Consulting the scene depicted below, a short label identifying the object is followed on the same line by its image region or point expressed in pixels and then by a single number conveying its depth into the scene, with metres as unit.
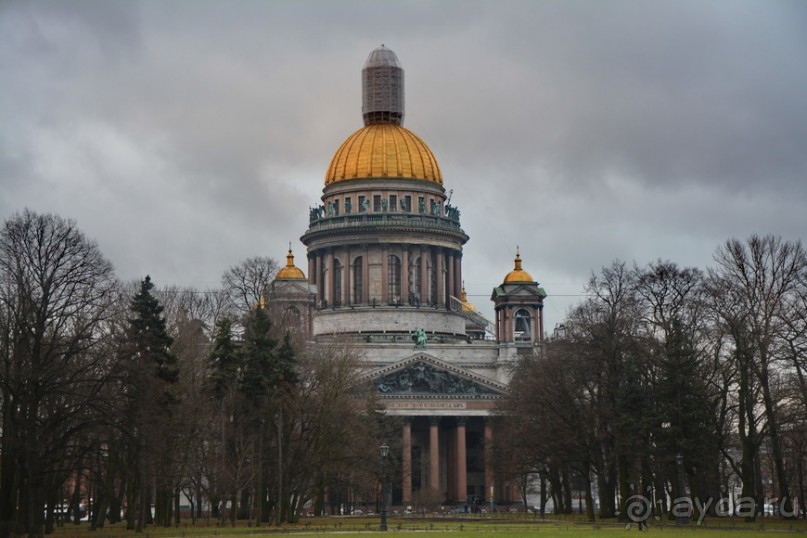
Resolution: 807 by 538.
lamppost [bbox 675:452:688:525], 69.75
